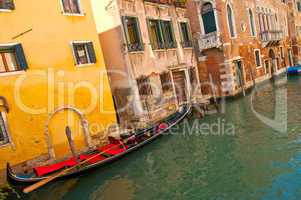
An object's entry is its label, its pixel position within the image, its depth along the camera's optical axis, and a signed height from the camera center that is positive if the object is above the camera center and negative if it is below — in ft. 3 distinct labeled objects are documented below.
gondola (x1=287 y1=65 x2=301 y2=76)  68.30 -7.91
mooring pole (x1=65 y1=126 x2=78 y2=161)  25.84 -5.64
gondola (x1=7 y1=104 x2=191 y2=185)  22.27 -7.89
